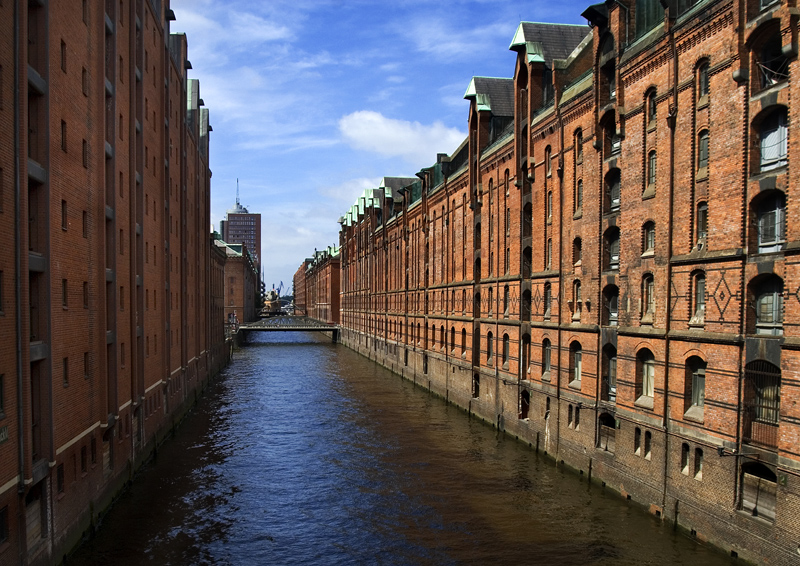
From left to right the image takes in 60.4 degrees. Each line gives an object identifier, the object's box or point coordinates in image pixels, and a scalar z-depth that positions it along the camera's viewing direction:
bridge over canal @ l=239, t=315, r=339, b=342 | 97.25
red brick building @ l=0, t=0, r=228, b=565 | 14.27
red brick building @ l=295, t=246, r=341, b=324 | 135.62
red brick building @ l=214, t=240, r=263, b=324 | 123.62
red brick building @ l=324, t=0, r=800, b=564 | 16.50
